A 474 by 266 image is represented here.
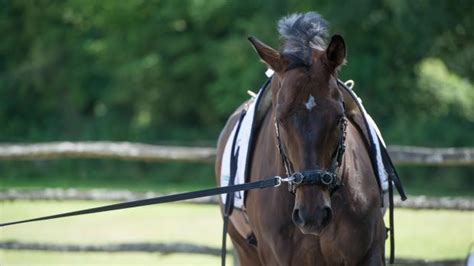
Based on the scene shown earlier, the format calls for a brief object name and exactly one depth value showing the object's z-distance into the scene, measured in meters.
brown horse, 8.76
